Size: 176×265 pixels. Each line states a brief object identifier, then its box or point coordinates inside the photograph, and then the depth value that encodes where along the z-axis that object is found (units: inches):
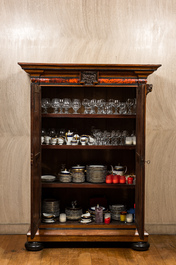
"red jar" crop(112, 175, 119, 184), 162.7
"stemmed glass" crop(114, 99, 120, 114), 163.2
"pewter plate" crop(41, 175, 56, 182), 166.2
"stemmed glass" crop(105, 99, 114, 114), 162.9
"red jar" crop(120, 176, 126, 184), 162.9
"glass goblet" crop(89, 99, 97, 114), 163.9
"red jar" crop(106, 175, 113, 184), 162.9
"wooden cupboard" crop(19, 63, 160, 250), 147.3
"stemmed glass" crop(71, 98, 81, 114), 164.6
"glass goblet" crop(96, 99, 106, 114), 163.3
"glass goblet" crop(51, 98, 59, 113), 162.6
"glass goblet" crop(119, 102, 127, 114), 163.5
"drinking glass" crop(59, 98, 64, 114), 163.5
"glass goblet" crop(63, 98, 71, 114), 163.6
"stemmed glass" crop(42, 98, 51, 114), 163.5
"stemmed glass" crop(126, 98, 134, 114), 164.6
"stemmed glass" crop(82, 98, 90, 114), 163.9
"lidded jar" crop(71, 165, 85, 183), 164.1
